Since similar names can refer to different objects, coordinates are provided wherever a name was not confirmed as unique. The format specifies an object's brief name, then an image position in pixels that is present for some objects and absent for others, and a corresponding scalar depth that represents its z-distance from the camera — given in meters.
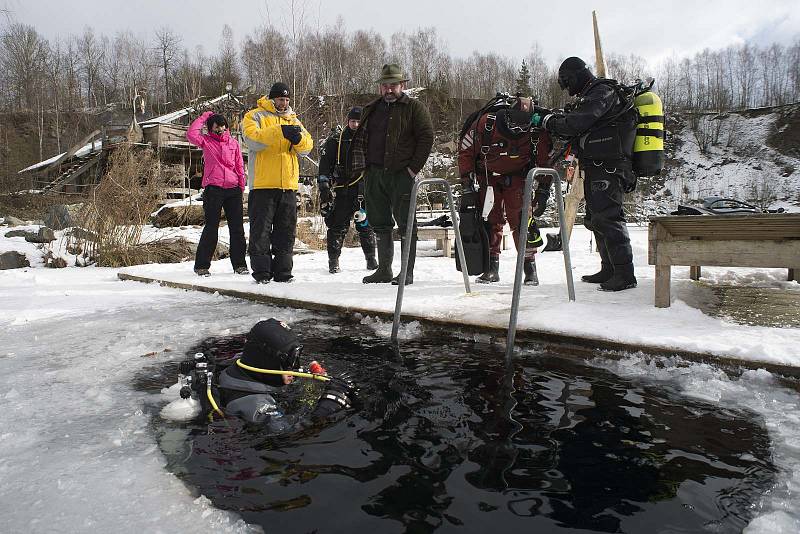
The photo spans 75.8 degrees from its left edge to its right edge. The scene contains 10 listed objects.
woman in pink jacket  6.12
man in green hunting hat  5.00
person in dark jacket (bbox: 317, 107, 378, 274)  6.49
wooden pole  7.55
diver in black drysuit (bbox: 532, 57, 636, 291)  3.96
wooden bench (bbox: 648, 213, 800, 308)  2.98
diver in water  2.10
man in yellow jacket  5.36
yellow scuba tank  4.02
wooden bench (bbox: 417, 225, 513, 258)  8.77
